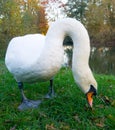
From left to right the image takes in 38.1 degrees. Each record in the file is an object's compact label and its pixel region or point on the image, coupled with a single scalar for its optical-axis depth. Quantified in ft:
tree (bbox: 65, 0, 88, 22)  64.72
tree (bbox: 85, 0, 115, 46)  60.04
